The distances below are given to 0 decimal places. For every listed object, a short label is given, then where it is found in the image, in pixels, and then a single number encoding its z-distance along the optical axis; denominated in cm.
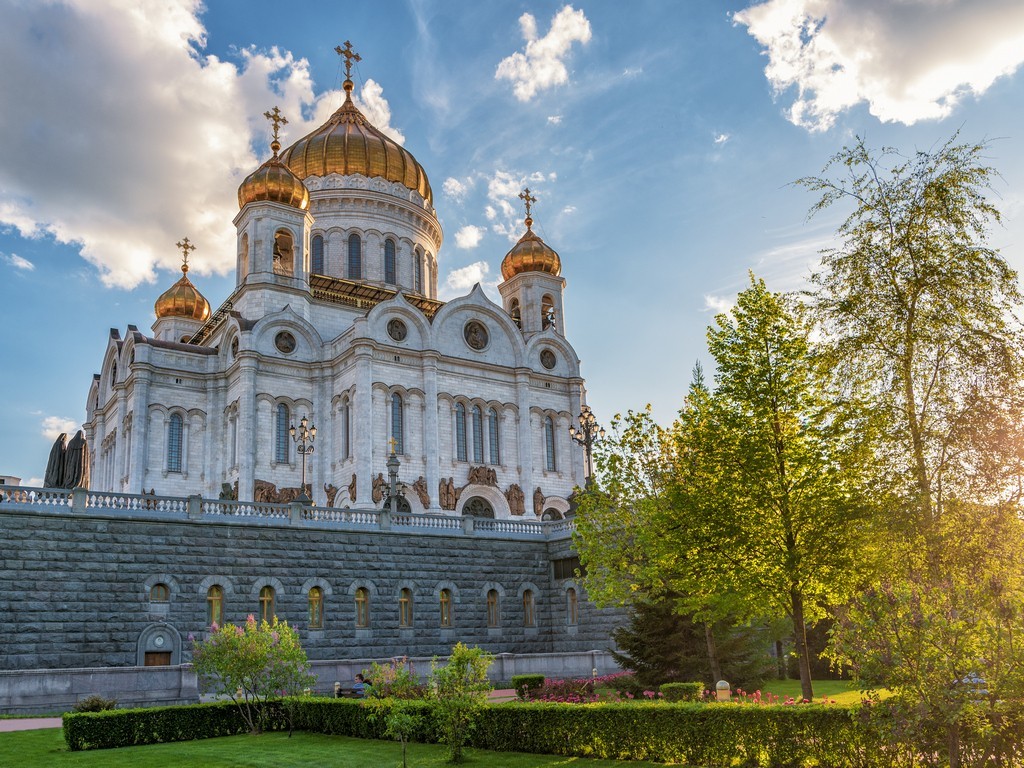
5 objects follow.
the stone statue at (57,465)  3991
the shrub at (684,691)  1931
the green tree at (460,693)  1446
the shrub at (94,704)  1789
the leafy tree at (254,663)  1783
